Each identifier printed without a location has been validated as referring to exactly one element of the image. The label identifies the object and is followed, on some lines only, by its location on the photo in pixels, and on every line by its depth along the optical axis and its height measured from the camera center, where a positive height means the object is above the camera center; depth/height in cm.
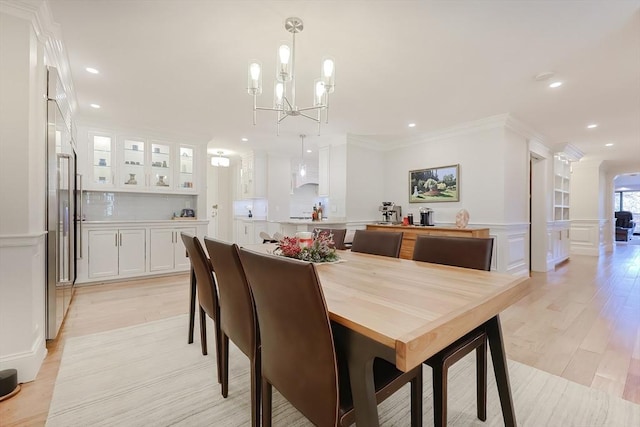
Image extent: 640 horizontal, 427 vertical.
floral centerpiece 189 -25
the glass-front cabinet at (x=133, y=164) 449 +77
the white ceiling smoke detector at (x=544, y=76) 279 +137
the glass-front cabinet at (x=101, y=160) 427 +80
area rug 151 -108
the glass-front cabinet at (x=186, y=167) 501 +80
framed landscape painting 466 +50
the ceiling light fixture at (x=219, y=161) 615 +111
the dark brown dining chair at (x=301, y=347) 88 -46
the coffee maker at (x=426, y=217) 477 -5
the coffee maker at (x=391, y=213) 533 +1
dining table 83 -34
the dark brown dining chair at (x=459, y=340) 116 -58
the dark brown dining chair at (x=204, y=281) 177 -45
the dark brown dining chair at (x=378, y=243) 238 -26
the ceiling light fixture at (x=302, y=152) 520 +112
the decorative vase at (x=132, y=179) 455 +53
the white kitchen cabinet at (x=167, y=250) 456 -62
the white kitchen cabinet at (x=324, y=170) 553 +84
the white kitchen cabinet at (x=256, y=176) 645 +85
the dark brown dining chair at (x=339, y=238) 289 -25
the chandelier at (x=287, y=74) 194 +97
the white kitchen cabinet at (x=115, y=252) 408 -59
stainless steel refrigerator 214 +4
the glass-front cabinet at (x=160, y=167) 473 +76
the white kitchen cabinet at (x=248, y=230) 654 -40
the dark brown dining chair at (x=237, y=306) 130 -46
